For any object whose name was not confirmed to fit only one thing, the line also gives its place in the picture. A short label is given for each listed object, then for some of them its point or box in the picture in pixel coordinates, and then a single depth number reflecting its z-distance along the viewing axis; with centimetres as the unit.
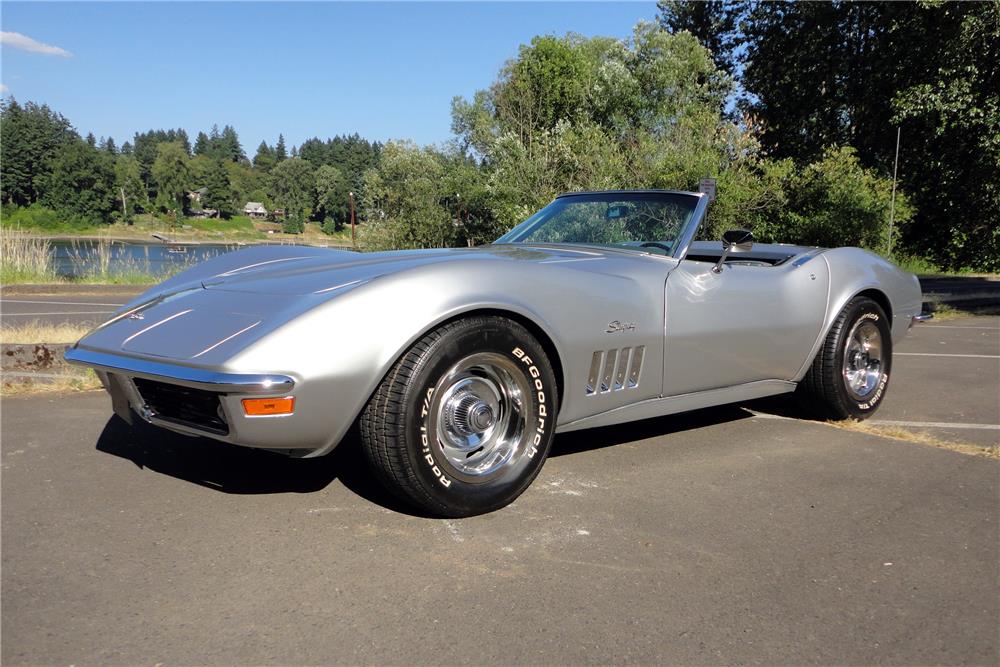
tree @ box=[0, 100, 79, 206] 8031
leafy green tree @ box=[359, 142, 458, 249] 2700
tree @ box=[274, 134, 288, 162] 18350
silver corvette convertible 262
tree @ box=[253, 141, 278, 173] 16281
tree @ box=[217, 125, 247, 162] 17975
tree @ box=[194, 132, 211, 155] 18488
